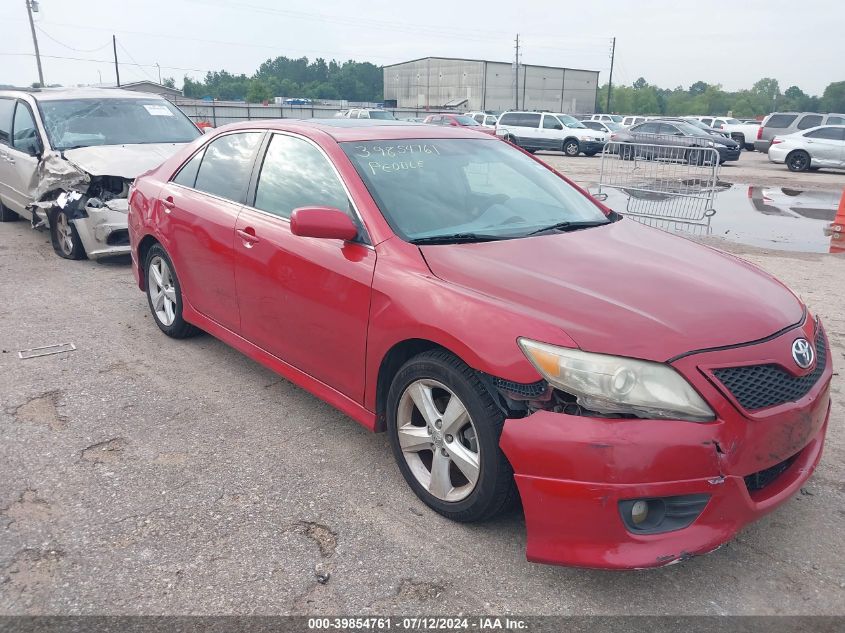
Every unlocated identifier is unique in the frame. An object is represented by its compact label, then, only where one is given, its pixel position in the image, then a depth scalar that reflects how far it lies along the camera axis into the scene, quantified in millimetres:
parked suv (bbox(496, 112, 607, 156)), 28297
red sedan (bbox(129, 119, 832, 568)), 2381
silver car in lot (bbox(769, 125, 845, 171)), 20953
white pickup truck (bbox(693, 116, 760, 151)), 33438
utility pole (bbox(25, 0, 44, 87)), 51219
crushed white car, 7129
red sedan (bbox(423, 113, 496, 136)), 27125
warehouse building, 80625
